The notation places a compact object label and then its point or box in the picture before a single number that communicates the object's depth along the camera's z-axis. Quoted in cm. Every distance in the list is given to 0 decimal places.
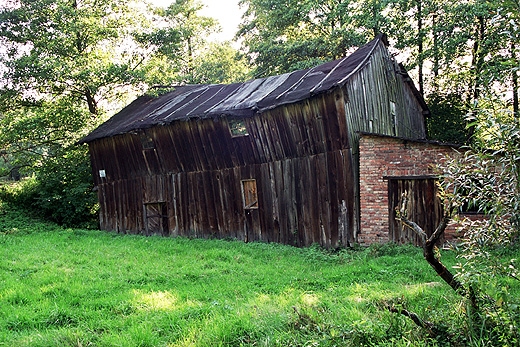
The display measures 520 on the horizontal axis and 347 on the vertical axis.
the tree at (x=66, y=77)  2052
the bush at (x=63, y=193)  2141
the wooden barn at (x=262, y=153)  1189
